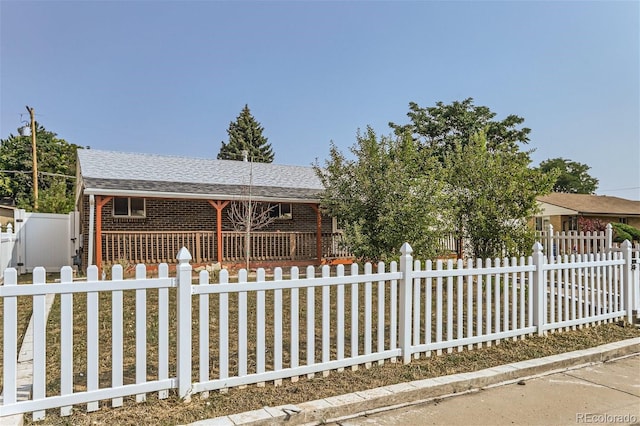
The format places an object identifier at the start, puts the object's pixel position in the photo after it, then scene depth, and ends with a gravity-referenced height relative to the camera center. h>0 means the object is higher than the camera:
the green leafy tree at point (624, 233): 23.81 -0.76
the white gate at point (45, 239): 14.19 -0.57
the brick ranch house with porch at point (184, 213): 12.90 +0.32
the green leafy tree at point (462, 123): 30.86 +7.05
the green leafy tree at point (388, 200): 7.69 +0.40
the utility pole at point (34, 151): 23.61 +4.08
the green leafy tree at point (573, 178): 55.91 +5.51
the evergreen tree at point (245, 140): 52.94 +10.23
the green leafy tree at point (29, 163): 38.22 +5.52
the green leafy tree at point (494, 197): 8.13 +0.44
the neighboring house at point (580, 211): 28.77 +0.56
